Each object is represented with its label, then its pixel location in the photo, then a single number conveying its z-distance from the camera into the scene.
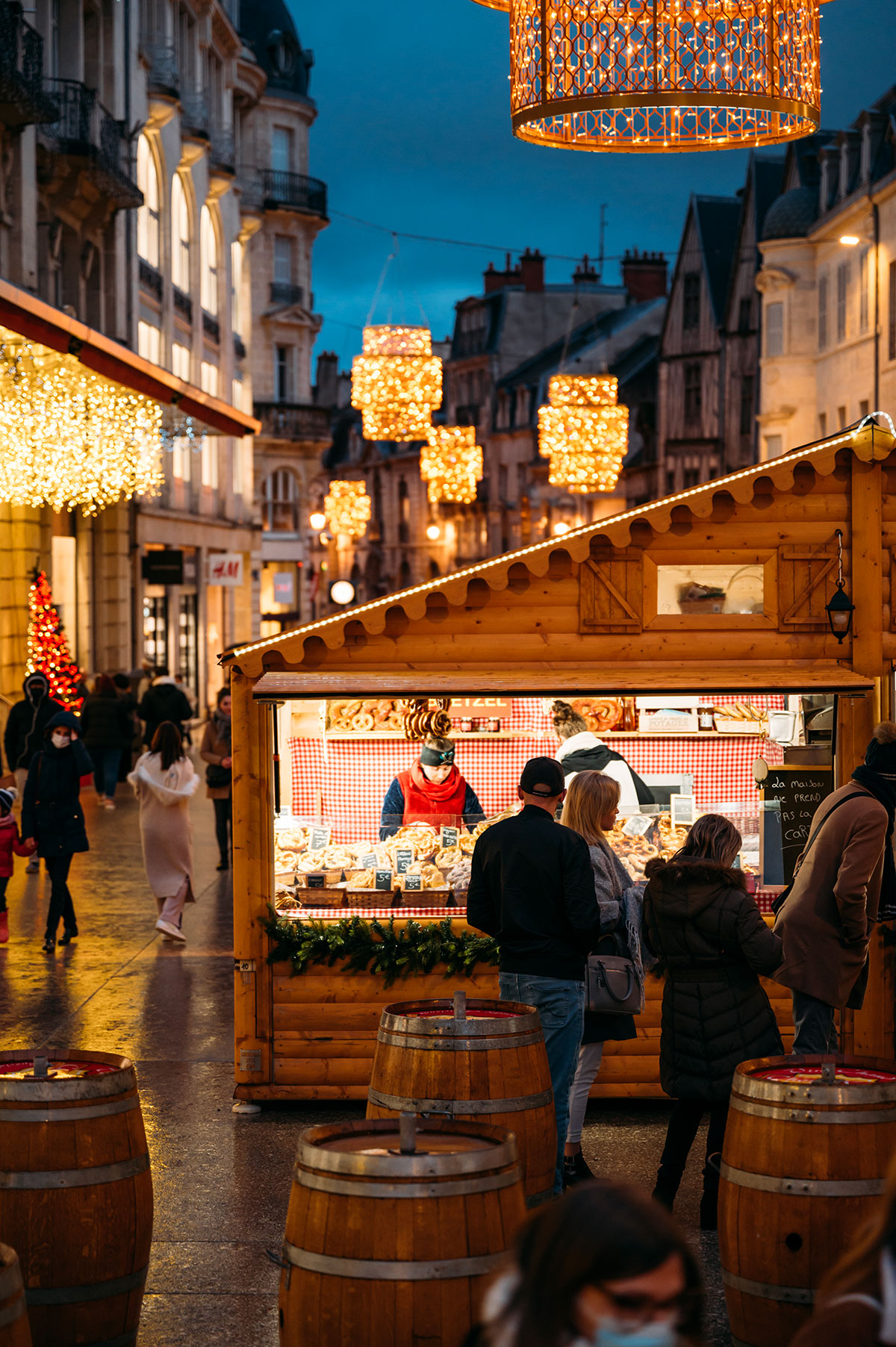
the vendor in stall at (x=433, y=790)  10.16
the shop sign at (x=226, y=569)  33.75
